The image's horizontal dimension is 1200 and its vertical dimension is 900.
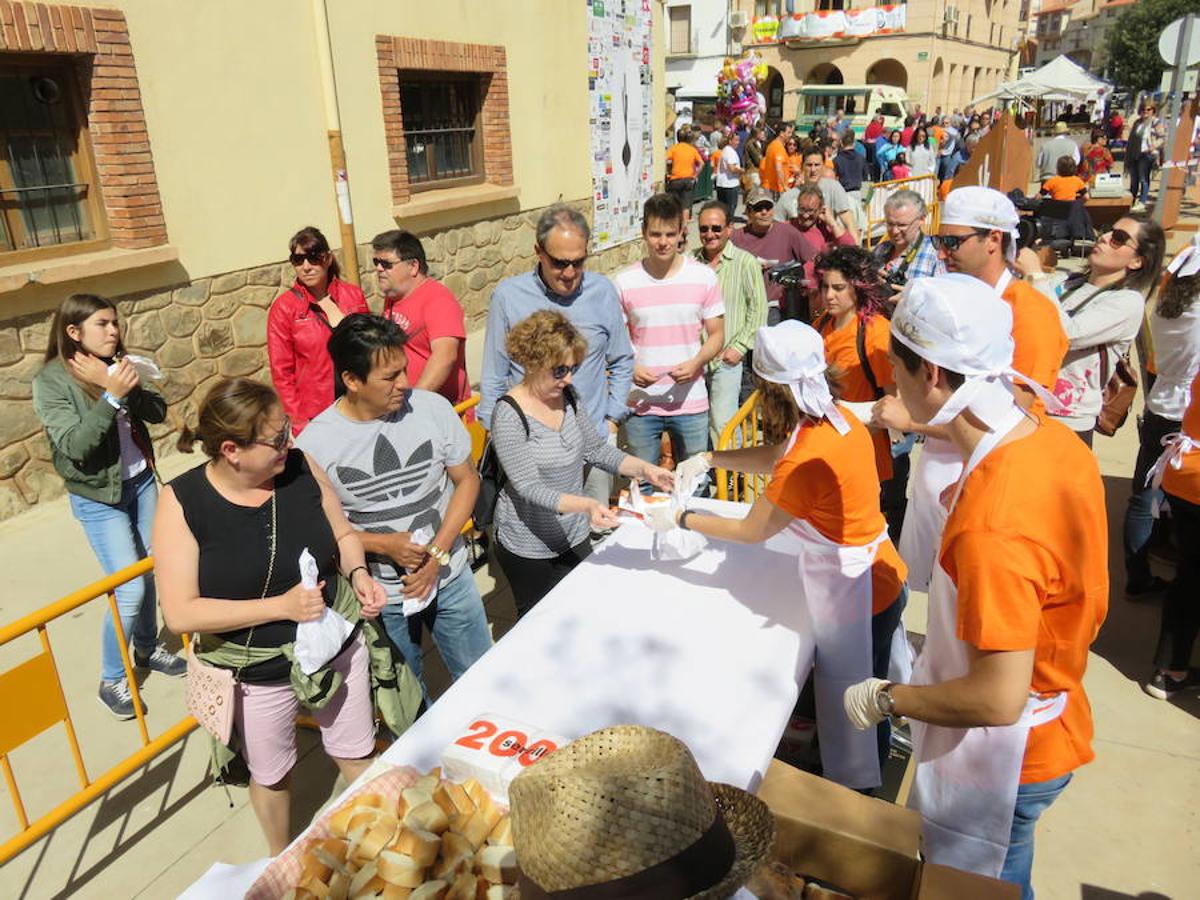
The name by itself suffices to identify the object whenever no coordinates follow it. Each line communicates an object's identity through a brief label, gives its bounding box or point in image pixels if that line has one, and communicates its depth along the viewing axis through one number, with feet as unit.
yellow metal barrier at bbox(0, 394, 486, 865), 8.67
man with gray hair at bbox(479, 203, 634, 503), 13.11
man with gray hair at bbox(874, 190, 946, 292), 19.39
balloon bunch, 79.82
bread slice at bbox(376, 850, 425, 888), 5.62
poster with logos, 36.91
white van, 97.98
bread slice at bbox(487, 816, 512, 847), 6.03
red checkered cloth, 5.94
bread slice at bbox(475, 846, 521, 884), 5.84
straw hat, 3.47
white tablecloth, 7.50
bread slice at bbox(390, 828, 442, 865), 5.73
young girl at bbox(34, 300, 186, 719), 11.58
